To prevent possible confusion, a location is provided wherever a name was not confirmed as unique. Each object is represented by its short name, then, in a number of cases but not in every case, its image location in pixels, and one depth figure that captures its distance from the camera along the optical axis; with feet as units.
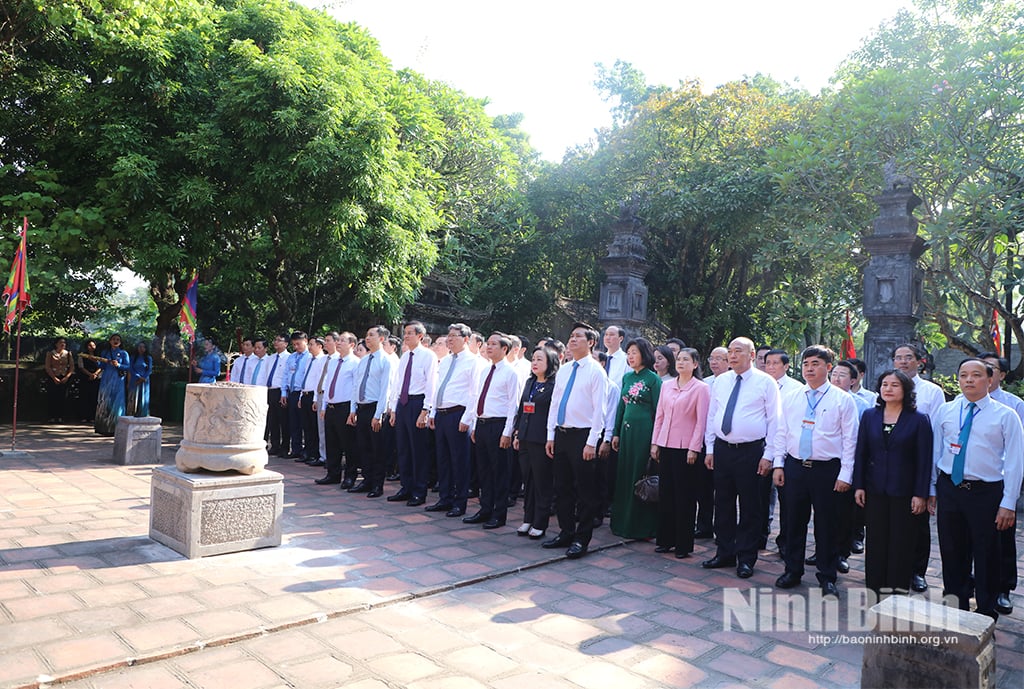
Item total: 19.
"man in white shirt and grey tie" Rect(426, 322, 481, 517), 22.47
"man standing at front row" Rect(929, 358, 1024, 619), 14.42
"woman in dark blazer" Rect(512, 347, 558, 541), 19.70
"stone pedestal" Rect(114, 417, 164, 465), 28.94
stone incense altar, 16.44
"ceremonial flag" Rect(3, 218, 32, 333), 29.08
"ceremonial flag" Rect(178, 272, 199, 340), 33.68
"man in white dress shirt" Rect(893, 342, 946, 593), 17.37
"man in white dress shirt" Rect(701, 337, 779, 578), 17.31
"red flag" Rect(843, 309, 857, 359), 34.12
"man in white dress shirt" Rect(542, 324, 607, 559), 18.62
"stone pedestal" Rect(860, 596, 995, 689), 8.89
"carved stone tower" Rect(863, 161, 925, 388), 28.60
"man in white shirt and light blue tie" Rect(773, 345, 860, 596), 16.03
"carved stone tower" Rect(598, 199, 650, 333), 39.86
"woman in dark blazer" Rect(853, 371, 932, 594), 14.69
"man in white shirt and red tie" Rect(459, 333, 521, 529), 21.34
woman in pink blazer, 18.71
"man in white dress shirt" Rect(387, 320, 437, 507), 23.52
